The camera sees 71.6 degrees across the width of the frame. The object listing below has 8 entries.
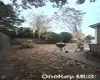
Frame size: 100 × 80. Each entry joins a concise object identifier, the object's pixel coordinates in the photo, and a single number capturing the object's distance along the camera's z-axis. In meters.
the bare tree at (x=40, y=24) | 9.84
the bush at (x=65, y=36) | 10.33
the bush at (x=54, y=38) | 9.77
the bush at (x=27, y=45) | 7.00
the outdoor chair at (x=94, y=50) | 3.47
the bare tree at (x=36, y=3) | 3.38
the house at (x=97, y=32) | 5.26
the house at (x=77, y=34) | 11.74
